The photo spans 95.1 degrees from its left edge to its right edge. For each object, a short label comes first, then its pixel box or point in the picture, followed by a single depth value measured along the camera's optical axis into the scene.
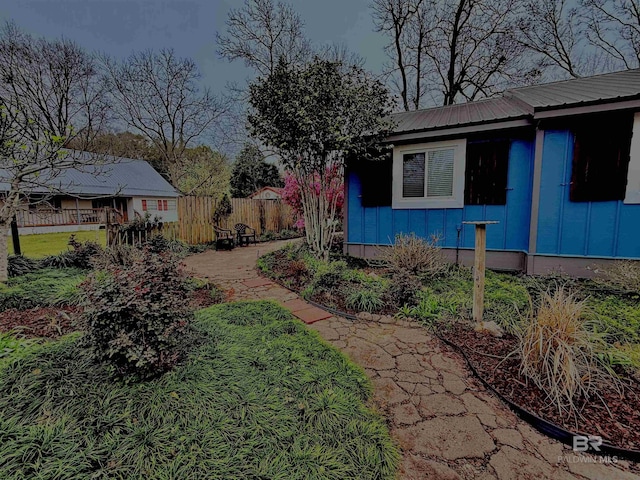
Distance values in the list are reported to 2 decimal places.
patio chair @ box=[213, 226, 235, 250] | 9.55
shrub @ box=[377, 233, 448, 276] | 4.97
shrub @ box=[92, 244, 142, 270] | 4.93
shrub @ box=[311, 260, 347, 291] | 4.68
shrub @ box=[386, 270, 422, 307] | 3.92
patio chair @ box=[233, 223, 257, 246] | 10.40
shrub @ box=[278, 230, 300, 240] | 12.87
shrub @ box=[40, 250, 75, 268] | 5.55
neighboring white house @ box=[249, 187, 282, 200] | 24.66
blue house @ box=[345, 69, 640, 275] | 4.57
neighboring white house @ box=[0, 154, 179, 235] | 17.17
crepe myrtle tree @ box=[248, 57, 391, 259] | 5.38
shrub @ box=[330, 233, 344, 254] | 7.65
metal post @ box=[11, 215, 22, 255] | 5.75
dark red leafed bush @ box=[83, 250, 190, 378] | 1.94
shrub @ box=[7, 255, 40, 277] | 4.90
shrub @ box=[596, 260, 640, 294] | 4.12
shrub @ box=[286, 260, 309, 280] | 5.48
